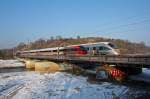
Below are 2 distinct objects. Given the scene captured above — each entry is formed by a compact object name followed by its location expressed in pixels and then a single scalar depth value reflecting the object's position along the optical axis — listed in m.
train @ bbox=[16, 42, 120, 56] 21.64
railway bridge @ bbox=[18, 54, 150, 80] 13.82
